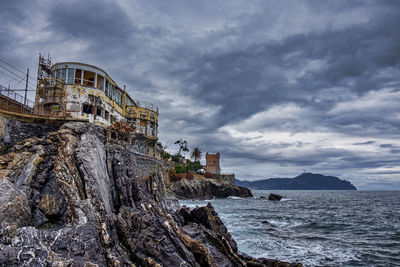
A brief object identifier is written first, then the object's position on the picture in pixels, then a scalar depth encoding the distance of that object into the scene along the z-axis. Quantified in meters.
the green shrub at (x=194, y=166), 114.38
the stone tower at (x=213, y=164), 127.75
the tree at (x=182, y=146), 129.38
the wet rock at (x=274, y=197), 100.06
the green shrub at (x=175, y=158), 116.34
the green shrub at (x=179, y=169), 93.01
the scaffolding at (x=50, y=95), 31.45
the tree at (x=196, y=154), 126.49
